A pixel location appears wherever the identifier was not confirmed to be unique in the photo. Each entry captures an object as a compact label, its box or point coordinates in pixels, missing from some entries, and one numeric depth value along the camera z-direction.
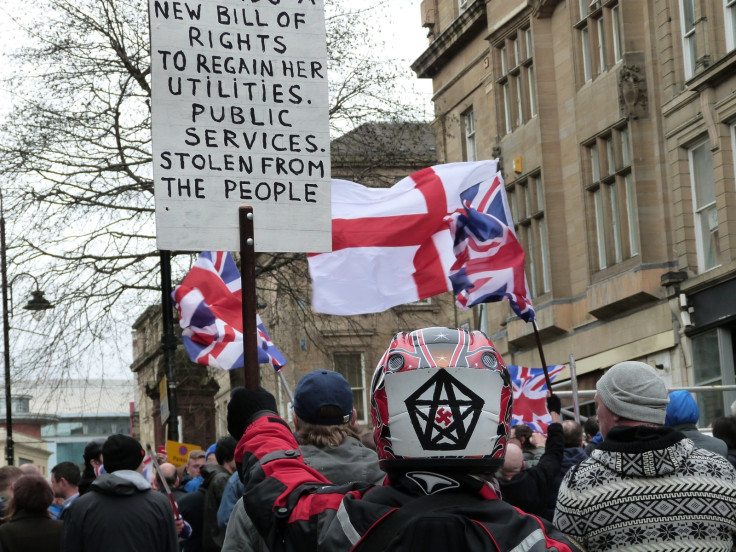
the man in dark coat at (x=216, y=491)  9.32
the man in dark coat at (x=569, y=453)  7.88
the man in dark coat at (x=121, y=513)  7.24
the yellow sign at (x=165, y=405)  19.06
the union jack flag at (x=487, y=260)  11.38
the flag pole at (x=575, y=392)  10.74
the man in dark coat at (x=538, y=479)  7.15
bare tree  24.97
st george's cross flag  10.55
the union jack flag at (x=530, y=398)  15.70
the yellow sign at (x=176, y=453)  16.97
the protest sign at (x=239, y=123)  5.30
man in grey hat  4.64
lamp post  24.28
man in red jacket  2.88
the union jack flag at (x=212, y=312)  14.98
